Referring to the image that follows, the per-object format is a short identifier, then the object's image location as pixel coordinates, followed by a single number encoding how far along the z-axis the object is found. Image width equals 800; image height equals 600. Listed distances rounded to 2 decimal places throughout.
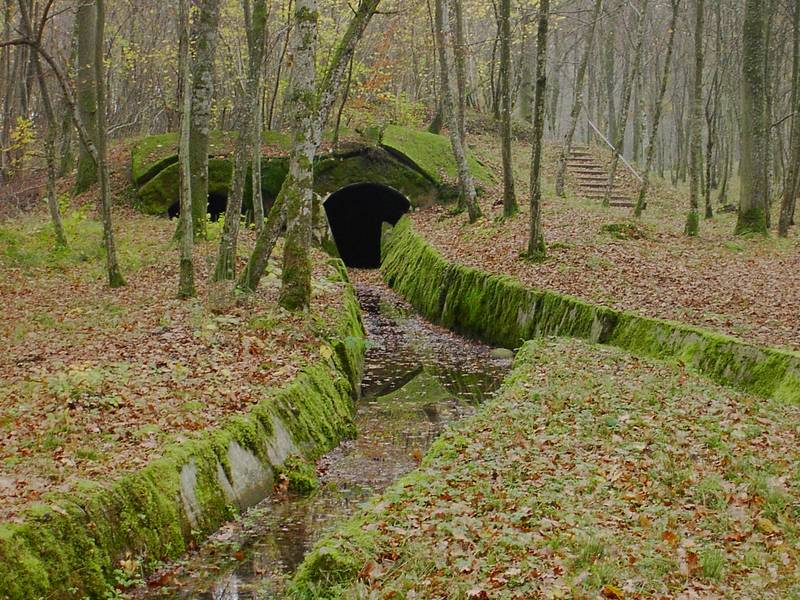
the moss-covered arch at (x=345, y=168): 24.45
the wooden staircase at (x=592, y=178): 29.58
